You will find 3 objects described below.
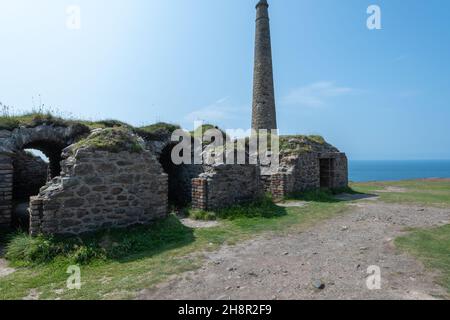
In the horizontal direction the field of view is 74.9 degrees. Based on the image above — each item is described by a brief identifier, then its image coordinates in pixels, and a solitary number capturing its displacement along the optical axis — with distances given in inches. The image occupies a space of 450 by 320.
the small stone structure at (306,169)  514.3
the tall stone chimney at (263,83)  954.7
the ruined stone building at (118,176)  263.1
